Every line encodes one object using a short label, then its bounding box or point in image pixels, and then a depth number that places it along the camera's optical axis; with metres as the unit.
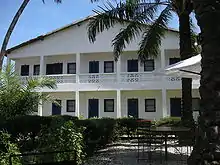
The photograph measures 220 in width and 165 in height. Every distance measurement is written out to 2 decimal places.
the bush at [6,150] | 5.82
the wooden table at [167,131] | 8.01
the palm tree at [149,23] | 12.92
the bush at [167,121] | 17.90
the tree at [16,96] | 11.94
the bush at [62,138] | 7.04
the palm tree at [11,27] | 16.05
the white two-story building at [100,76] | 24.25
